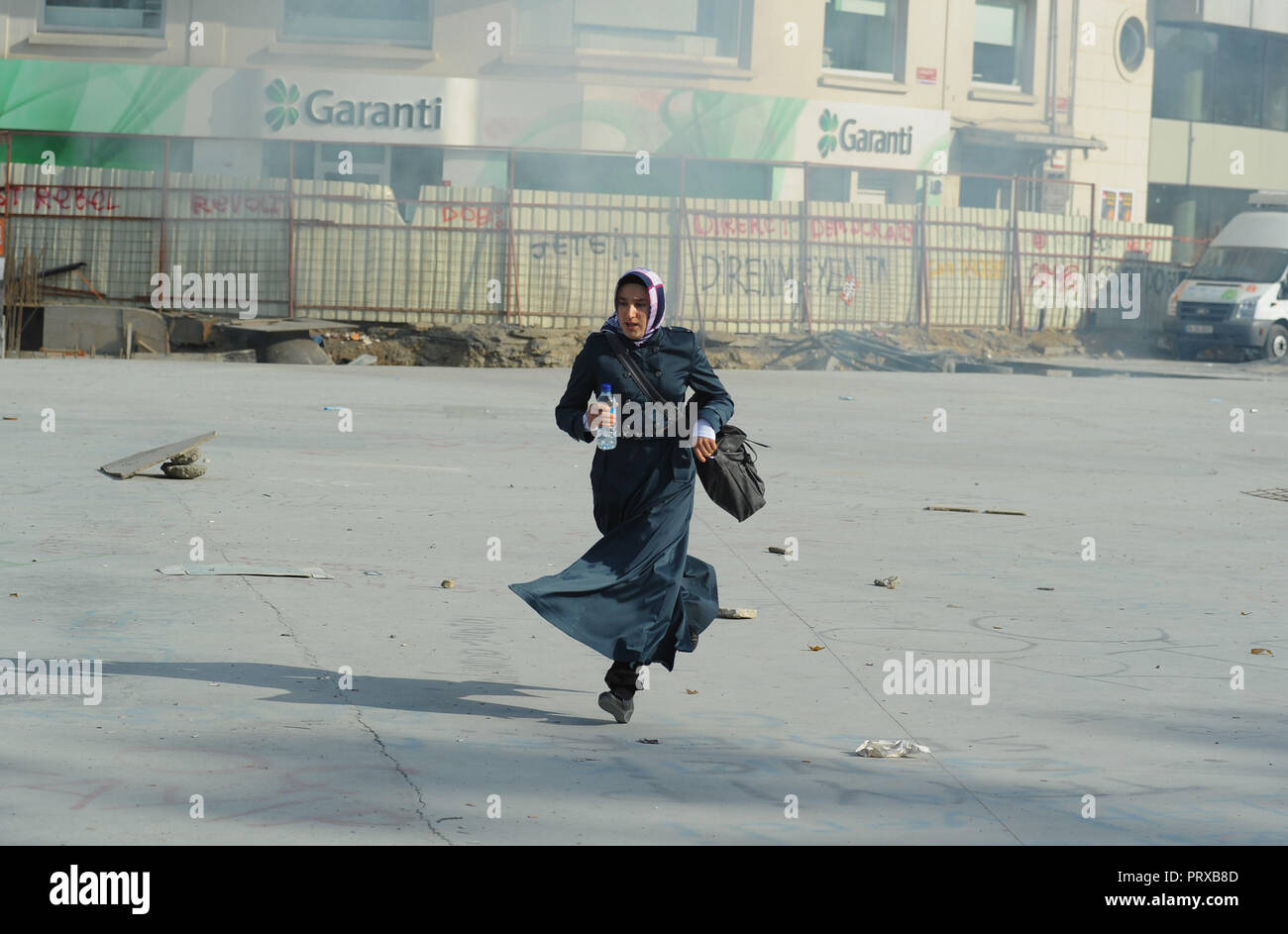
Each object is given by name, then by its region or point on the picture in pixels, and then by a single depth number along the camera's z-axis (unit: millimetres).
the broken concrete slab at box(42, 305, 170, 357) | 22078
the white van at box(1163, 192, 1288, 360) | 28266
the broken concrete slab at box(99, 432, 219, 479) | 10898
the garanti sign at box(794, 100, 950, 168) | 29672
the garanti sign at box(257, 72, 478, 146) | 26969
